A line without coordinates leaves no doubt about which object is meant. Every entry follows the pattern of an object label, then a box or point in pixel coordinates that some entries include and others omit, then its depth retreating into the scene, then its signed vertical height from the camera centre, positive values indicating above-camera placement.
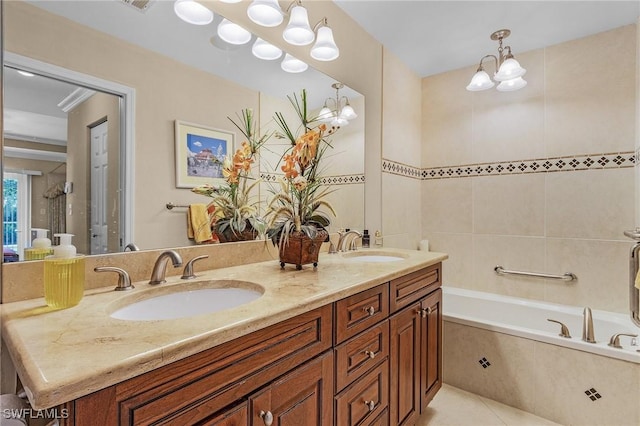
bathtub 1.74 -0.73
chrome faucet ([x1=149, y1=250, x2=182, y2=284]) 1.06 -0.19
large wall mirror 0.91 +0.37
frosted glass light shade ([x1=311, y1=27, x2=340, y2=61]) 1.73 +0.91
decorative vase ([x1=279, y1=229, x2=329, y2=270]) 1.34 -0.16
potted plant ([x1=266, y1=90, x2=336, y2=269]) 1.35 +0.04
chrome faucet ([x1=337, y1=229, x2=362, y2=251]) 2.00 -0.17
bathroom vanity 0.54 -0.34
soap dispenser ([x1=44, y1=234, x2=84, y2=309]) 0.79 -0.17
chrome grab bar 2.32 -0.47
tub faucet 1.77 -0.65
